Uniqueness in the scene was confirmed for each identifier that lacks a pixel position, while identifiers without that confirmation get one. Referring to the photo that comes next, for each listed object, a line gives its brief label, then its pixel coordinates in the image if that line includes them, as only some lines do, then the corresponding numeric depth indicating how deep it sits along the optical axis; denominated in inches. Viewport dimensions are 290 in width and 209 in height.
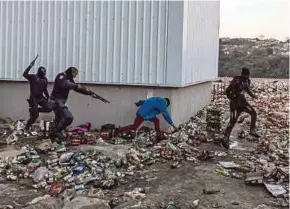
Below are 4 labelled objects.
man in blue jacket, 373.7
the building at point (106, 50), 406.9
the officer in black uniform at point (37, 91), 393.7
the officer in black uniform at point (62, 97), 364.1
